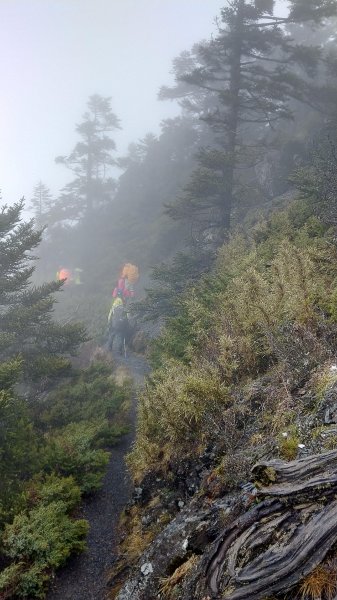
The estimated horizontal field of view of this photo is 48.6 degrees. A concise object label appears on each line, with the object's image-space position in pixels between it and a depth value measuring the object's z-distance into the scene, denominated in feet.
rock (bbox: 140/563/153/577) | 15.95
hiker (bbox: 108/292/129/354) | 75.87
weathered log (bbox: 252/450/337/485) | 11.39
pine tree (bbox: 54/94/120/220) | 152.46
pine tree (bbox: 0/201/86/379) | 45.19
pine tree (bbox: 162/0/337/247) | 67.00
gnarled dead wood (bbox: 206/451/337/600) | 9.59
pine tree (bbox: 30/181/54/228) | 158.30
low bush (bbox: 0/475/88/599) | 18.66
